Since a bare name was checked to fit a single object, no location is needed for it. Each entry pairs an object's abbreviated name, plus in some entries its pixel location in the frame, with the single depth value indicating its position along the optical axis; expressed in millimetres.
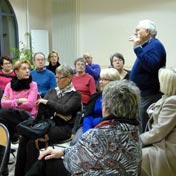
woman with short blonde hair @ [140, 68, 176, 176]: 2193
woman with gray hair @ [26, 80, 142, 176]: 1470
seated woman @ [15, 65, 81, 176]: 2678
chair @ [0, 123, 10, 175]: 1967
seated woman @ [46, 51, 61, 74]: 5127
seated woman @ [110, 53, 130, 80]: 3967
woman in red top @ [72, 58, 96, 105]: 4129
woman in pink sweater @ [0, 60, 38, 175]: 3152
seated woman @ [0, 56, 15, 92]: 4324
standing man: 2863
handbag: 2682
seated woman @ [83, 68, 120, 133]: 2801
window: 6676
